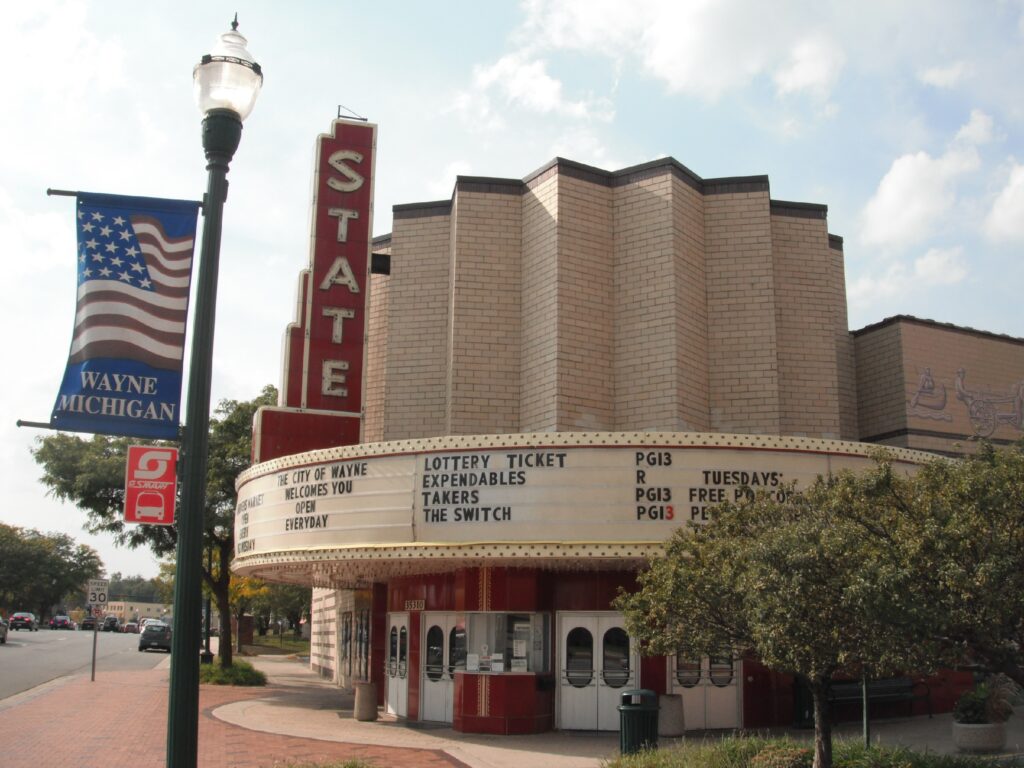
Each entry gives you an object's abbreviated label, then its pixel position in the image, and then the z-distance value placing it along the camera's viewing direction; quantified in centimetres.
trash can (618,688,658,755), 1480
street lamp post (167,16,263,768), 713
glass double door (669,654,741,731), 1823
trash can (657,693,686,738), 1738
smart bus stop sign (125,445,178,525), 825
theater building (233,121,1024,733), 1712
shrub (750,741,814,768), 1240
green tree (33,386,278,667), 3108
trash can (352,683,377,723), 2064
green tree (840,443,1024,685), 962
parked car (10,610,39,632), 7375
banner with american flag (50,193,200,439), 773
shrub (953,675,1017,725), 1561
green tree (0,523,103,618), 10400
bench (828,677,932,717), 1904
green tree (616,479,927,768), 1027
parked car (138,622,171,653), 4916
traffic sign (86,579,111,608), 3169
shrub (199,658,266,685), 2905
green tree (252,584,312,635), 6222
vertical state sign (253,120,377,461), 2239
